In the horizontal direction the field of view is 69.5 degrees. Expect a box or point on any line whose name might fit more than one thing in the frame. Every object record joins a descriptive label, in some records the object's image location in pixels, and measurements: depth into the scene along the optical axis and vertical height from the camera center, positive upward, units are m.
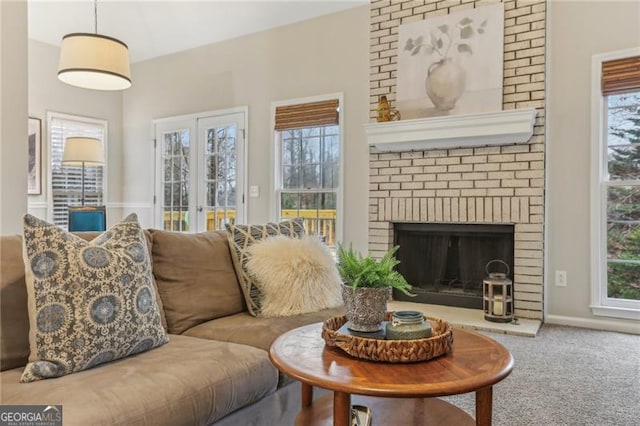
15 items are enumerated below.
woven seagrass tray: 1.26 -0.39
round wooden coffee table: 1.12 -0.43
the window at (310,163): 4.72 +0.46
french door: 5.38 +0.43
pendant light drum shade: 2.81 +0.92
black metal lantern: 3.53 -0.70
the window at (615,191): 3.47 +0.13
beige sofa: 1.21 -0.50
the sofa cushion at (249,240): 2.20 -0.17
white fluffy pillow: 2.15 -0.34
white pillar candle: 3.53 -0.75
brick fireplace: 3.65 +0.33
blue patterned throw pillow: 1.35 -0.30
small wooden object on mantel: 4.13 +0.85
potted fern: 1.42 -0.25
